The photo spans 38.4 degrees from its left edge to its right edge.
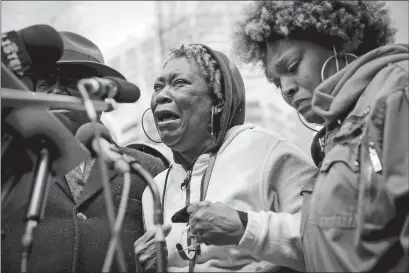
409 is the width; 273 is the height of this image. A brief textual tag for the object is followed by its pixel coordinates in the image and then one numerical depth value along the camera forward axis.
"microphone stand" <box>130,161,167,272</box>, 1.82
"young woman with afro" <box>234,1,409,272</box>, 1.87
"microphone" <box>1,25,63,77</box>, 2.05
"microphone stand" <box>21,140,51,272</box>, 1.81
